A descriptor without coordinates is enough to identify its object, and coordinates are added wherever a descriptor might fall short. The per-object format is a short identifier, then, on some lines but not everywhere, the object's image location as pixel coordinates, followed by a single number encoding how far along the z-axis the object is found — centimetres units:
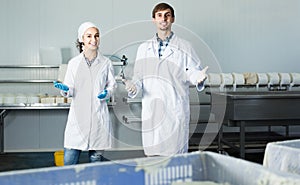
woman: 209
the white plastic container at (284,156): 101
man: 193
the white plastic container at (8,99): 356
